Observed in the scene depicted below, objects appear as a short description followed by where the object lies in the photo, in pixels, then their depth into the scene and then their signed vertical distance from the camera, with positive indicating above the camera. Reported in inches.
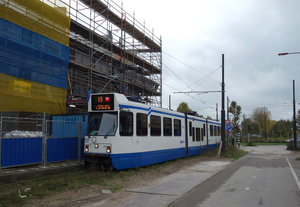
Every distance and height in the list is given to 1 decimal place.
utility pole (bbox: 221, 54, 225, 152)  795.6 +1.8
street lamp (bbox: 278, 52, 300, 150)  1170.3 -5.5
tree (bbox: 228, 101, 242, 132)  2044.5 +106.7
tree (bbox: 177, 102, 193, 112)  1991.6 +135.9
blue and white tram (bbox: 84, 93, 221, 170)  414.9 -15.2
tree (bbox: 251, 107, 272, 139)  2637.8 +99.4
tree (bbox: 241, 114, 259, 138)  2812.5 -9.1
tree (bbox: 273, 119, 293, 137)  3038.9 -27.2
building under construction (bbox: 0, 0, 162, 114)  544.1 +182.2
